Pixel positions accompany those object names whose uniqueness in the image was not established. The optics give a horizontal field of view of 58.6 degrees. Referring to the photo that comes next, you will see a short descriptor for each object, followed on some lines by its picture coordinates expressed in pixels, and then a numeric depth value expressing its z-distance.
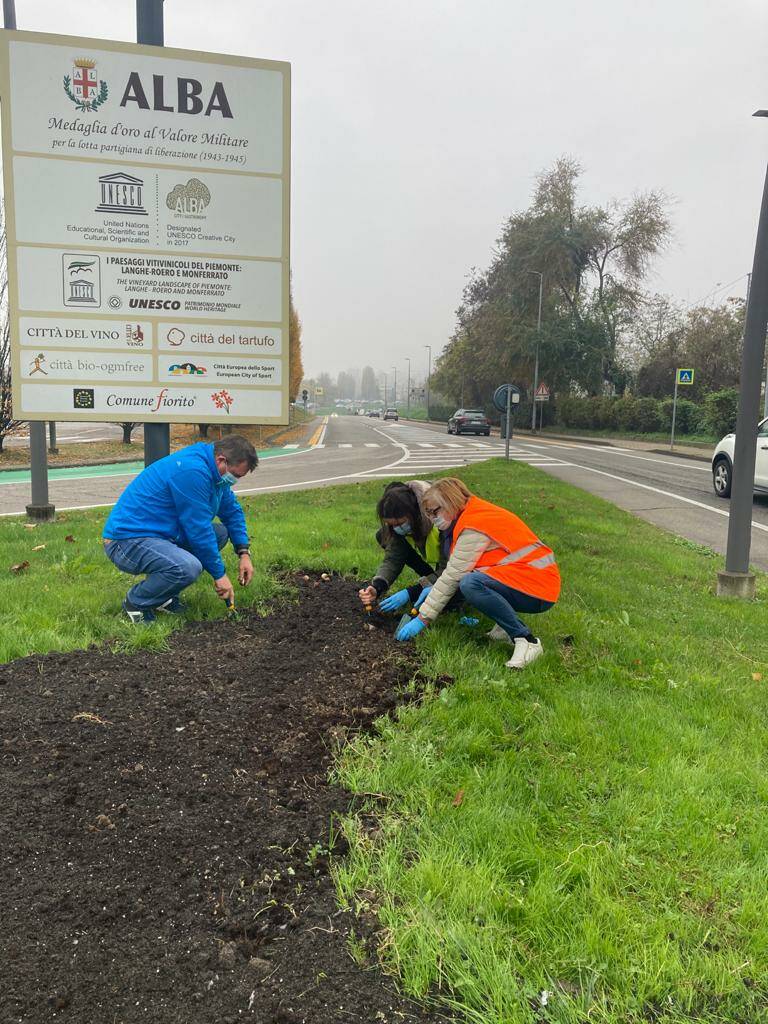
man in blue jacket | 4.25
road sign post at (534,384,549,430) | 40.66
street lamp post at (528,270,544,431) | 43.31
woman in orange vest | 3.71
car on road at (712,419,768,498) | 11.49
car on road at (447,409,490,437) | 40.53
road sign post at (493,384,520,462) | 16.91
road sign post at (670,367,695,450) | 24.11
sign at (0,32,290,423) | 5.12
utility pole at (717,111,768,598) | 5.48
